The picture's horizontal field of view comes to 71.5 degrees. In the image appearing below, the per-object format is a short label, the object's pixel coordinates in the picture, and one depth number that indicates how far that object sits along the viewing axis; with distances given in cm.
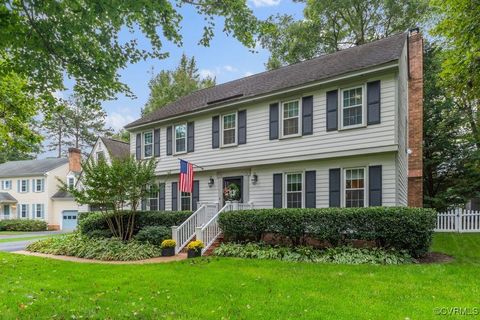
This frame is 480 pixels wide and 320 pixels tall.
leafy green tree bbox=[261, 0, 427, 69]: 2269
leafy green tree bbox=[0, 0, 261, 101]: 520
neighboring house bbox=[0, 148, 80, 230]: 3250
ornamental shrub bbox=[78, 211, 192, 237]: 1333
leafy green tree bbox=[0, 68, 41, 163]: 1093
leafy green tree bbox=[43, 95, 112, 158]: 4334
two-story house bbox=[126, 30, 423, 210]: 1038
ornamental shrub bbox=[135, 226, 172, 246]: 1230
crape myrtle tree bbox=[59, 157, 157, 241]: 1267
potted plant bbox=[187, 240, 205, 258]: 1025
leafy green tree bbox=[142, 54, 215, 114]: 3081
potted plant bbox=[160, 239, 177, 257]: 1098
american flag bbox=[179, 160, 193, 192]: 1245
